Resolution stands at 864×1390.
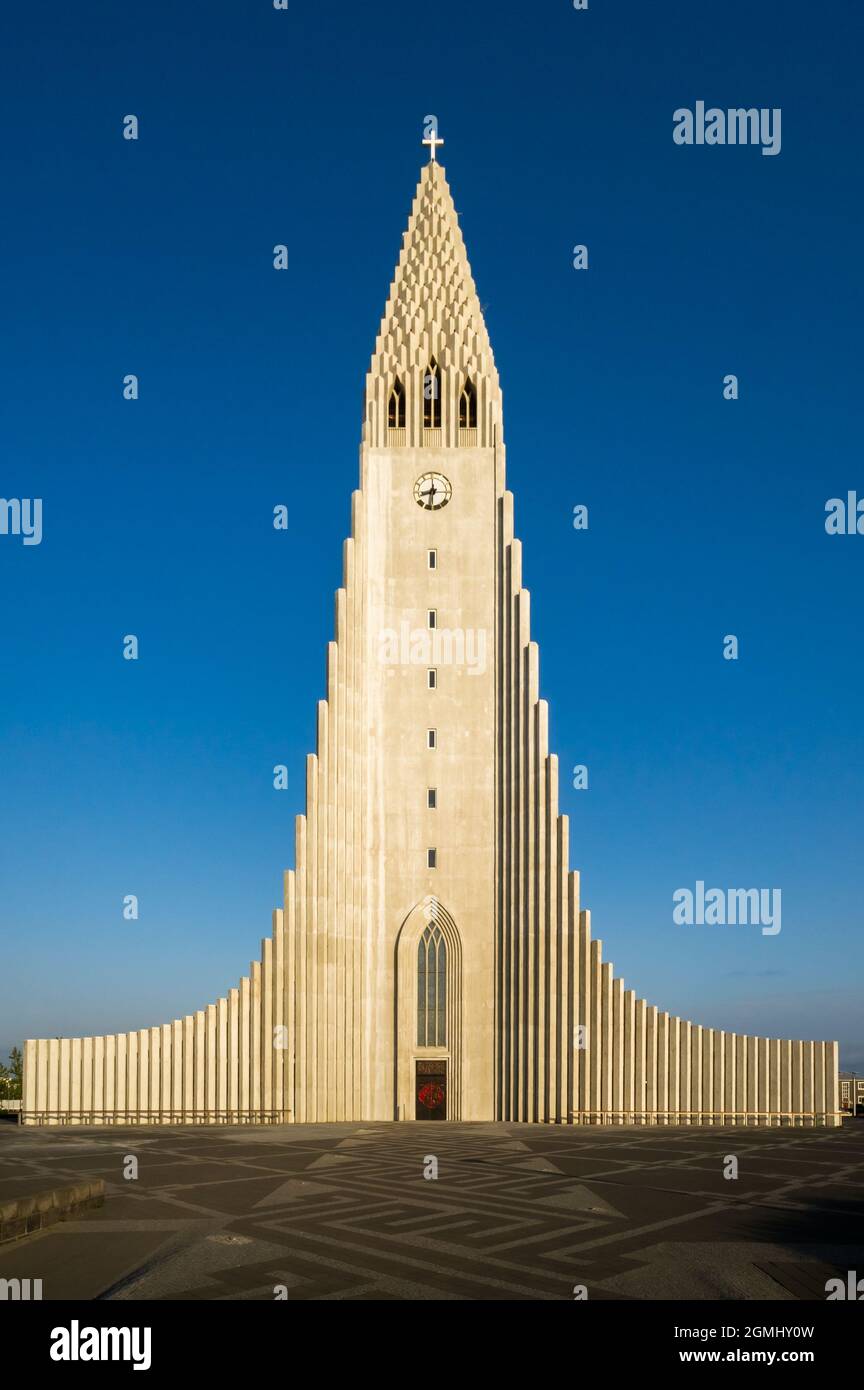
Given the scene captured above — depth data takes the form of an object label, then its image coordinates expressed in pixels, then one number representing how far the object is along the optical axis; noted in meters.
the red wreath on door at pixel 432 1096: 47.91
